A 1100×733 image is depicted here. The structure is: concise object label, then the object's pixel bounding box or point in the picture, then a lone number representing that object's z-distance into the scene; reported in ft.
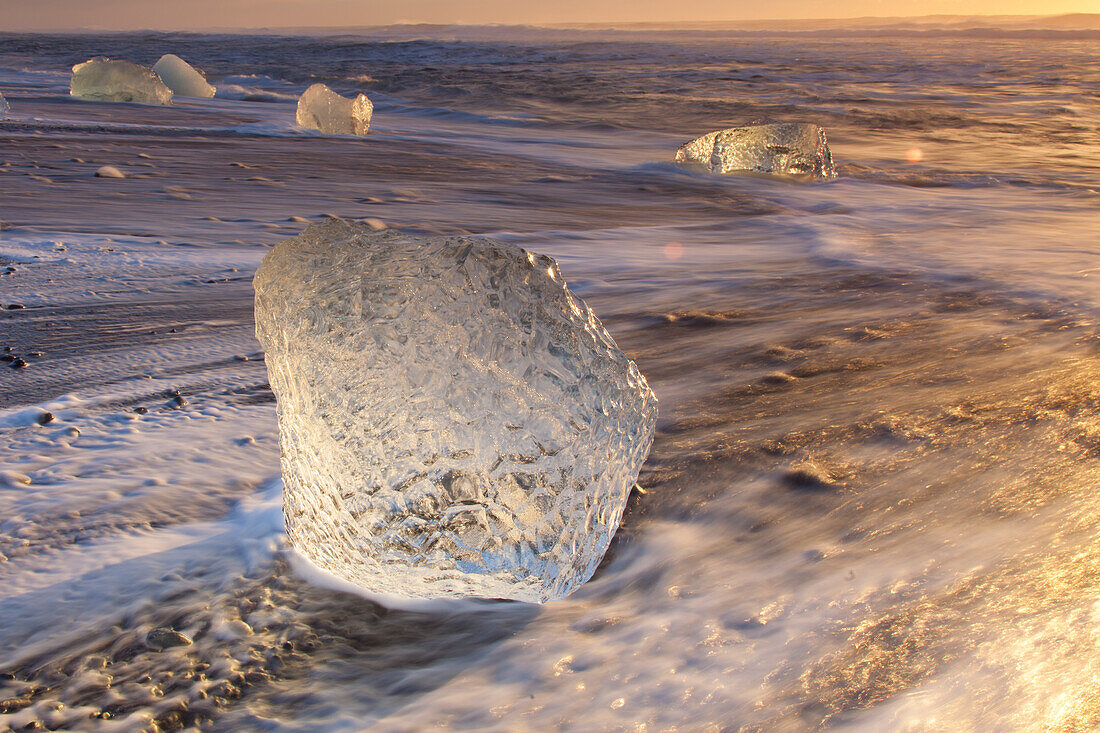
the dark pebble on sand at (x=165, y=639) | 4.55
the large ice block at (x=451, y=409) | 4.45
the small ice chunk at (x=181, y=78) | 43.62
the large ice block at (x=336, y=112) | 28.76
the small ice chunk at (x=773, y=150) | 23.81
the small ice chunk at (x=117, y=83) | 36.50
